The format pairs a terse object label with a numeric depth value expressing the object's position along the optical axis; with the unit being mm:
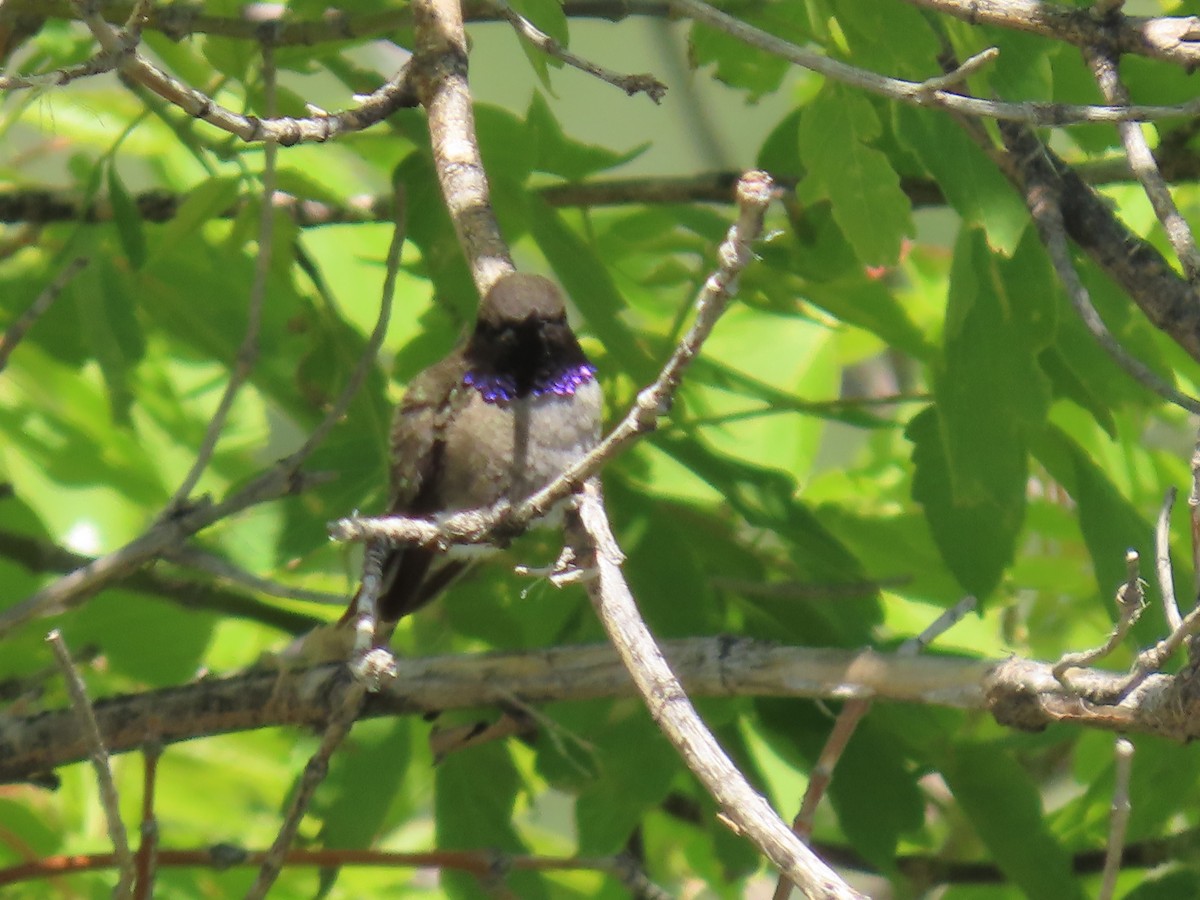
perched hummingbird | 6484
